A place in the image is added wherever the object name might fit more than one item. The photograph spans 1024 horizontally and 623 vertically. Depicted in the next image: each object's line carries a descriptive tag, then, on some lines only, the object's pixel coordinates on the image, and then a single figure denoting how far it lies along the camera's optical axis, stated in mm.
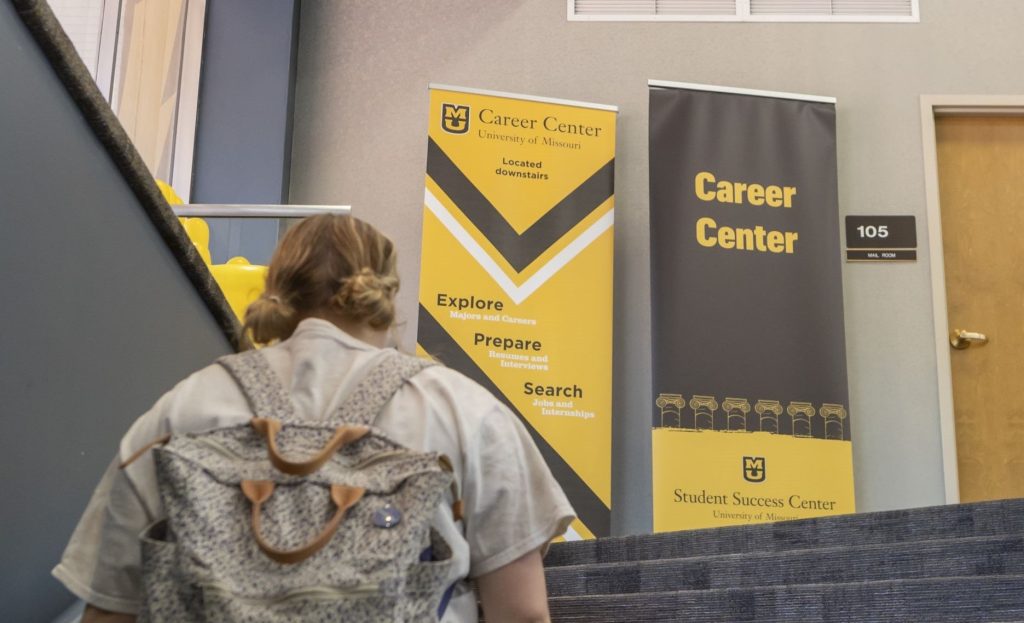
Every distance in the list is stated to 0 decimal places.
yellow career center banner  4973
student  1283
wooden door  5344
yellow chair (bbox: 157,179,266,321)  3740
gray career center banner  4926
